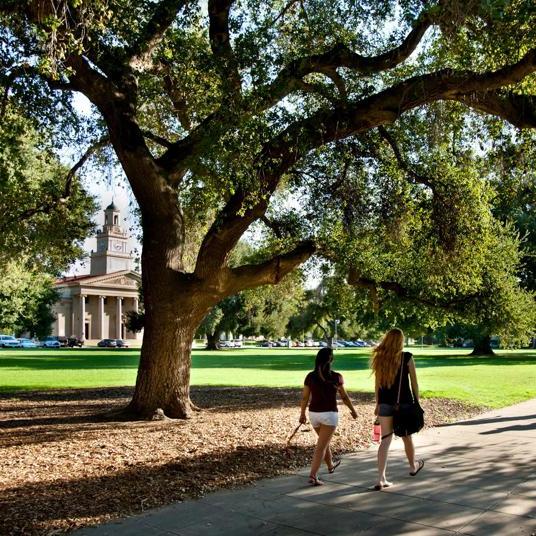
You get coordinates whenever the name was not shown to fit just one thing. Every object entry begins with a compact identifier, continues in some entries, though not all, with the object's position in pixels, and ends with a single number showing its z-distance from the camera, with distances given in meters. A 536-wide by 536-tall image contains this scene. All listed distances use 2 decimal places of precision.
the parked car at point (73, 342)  85.17
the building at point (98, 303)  100.56
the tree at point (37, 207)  13.34
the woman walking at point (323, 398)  6.47
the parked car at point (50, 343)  81.75
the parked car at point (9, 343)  77.87
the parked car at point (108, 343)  85.38
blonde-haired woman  6.68
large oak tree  9.83
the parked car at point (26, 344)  79.69
